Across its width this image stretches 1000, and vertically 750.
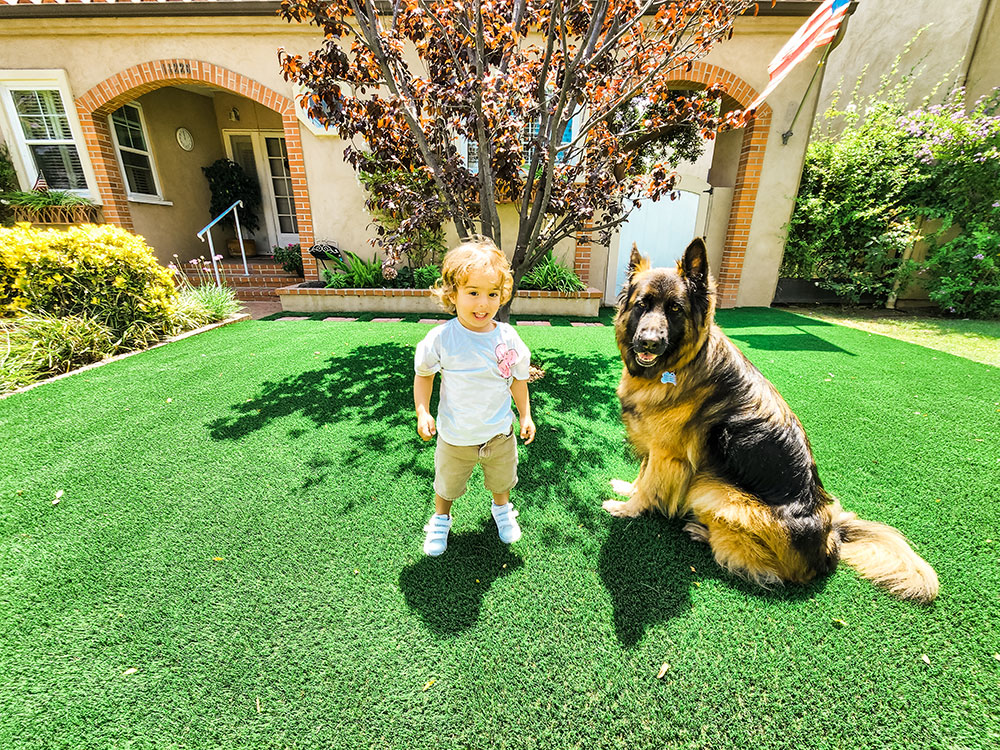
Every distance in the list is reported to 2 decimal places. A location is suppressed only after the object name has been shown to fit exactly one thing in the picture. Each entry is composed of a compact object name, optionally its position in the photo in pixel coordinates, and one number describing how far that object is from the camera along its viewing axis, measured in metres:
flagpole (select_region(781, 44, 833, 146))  6.46
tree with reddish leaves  3.36
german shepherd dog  1.87
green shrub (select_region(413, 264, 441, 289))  7.33
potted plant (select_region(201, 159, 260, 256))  10.15
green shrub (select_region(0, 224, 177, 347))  4.32
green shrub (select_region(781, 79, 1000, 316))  7.11
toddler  1.83
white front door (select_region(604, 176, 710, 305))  8.18
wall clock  9.68
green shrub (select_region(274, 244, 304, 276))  9.04
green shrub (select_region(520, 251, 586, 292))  7.33
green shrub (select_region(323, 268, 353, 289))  7.37
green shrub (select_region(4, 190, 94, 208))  7.58
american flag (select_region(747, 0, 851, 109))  5.09
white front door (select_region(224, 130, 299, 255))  10.75
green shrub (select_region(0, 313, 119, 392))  3.96
